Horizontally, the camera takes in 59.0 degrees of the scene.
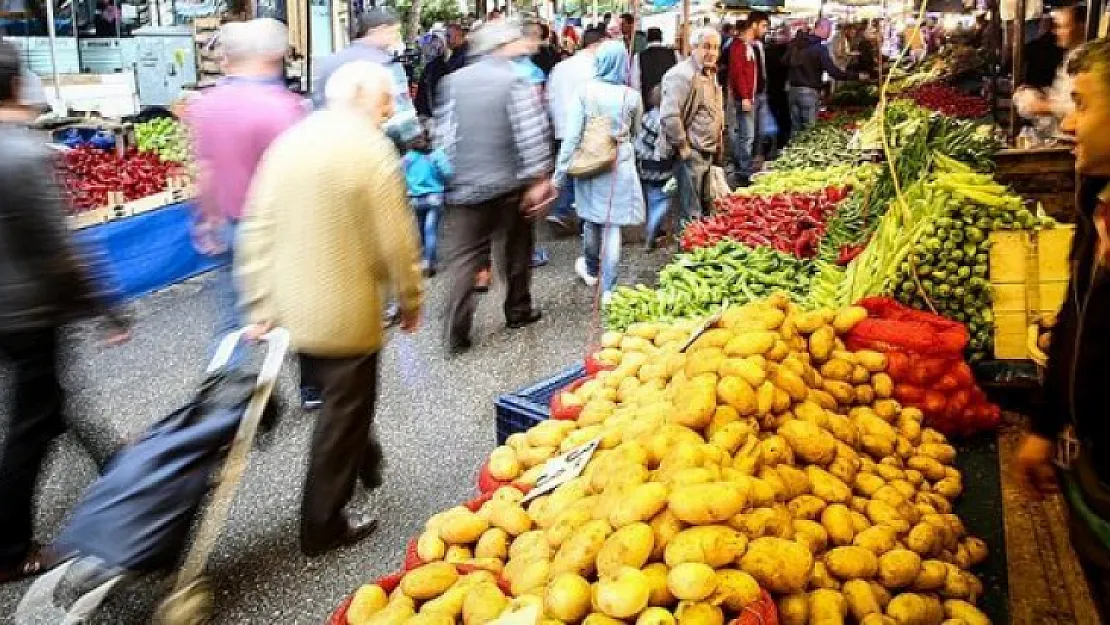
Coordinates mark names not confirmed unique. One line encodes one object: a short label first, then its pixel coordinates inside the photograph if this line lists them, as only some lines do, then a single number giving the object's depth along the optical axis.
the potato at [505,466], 3.14
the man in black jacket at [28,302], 3.30
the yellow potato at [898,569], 2.53
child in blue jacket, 7.74
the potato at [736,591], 2.06
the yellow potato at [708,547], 2.12
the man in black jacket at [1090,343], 2.12
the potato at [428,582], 2.33
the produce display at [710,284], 5.18
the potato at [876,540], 2.58
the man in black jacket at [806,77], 13.09
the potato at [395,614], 2.21
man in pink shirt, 4.68
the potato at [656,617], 1.99
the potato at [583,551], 2.22
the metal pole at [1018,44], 8.07
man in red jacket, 11.30
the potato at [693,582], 2.04
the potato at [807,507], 2.58
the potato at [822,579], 2.39
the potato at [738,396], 2.73
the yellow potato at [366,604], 2.32
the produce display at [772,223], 6.28
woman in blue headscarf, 7.04
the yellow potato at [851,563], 2.45
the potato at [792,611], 2.21
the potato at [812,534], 2.45
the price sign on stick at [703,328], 3.34
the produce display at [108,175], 7.08
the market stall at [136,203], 7.06
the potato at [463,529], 2.63
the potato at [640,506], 2.28
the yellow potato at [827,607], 2.23
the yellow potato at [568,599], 2.07
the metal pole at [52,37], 8.77
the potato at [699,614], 1.99
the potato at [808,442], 2.81
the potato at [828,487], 2.69
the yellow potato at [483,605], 2.14
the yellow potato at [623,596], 2.03
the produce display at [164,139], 8.62
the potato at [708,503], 2.20
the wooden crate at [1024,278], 4.41
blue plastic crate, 3.82
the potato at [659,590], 2.09
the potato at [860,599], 2.37
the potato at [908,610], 2.43
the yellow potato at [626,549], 2.15
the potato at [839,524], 2.56
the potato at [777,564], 2.17
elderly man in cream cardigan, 3.41
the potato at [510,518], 2.59
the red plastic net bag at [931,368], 3.88
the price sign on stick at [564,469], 2.71
